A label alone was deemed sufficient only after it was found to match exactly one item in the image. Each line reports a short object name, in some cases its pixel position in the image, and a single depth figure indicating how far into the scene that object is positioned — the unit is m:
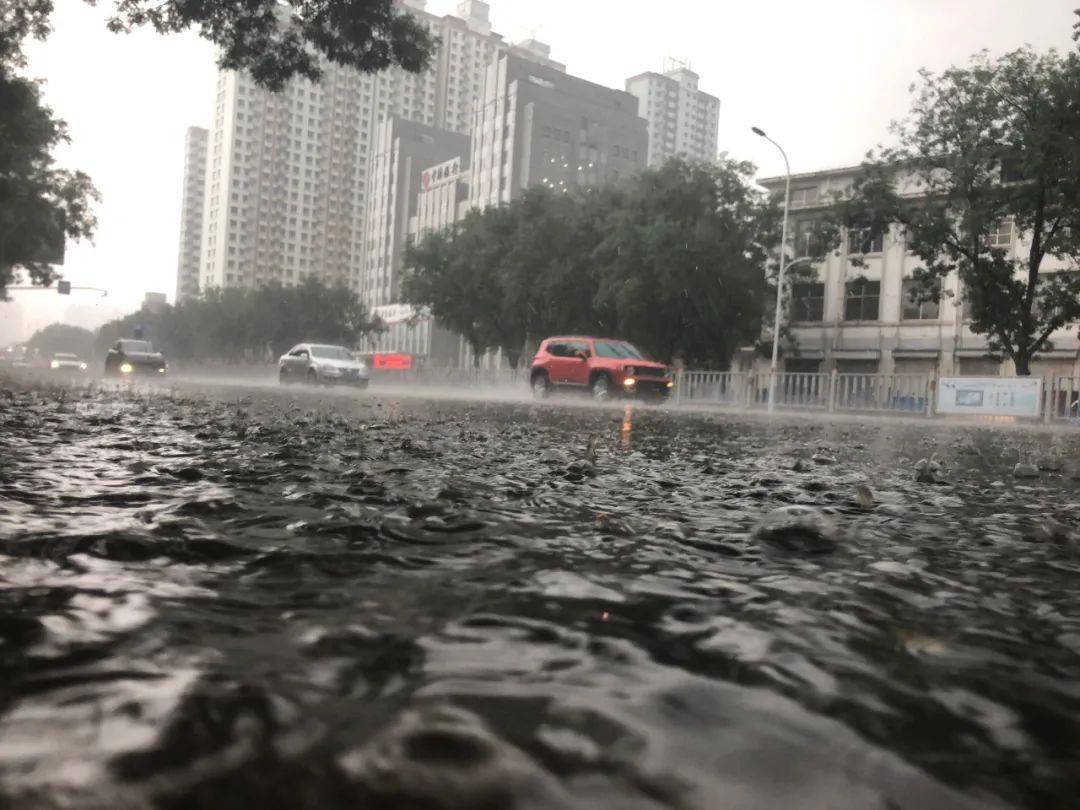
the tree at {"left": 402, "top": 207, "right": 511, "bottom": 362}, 41.75
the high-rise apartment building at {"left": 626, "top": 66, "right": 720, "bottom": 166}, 179.50
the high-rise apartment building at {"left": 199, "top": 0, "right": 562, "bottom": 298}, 158.25
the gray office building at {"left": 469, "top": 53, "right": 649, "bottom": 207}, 108.81
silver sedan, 29.06
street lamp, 33.08
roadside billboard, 21.34
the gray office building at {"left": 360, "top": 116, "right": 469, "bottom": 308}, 132.25
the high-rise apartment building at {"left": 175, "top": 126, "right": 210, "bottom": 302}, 186.62
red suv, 23.48
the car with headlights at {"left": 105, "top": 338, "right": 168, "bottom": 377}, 31.22
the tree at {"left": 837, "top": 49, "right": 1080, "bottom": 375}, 25.11
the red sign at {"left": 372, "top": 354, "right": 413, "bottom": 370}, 69.25
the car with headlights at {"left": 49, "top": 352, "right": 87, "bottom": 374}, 44.04
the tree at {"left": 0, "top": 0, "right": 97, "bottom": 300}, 17.64
